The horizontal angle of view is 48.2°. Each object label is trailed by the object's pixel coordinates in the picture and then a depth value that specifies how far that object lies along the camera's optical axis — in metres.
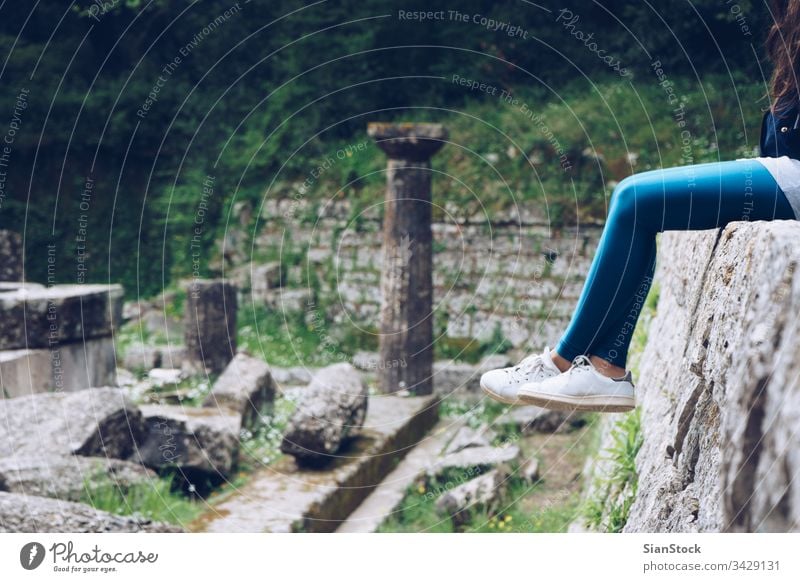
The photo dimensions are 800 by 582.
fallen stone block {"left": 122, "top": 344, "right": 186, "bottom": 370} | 9.45
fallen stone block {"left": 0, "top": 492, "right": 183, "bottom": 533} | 3.50
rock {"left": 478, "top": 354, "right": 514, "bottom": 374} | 8.80
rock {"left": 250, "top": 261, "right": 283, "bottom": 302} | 10.69
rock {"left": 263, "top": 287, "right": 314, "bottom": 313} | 10.52
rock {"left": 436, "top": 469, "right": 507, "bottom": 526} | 5.26
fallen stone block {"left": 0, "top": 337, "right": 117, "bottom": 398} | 6.43
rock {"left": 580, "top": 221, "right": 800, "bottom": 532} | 1.71
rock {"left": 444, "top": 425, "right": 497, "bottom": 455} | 6.52
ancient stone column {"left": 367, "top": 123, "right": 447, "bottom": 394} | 8.06
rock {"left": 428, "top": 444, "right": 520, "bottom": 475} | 6.00
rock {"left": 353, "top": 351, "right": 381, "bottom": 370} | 8.95
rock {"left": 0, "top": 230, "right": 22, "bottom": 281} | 8.85
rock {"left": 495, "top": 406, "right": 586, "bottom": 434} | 6.72
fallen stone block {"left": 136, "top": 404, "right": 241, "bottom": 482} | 5.55
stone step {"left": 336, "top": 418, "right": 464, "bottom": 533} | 5.36
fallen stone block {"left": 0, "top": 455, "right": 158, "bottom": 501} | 4.48
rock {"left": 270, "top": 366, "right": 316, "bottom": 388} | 8.72
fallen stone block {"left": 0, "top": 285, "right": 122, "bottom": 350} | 6.59
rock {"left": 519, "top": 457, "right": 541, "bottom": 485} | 5.60
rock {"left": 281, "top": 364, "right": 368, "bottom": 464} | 5.86
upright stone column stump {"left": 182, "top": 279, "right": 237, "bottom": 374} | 8.90
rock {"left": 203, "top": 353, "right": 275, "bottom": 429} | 6.89
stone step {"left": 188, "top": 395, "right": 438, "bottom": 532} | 4.72
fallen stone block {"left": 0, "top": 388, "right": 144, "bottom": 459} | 4.99
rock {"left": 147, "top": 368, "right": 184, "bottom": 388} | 8.72
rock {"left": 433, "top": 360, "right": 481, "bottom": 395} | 8.41
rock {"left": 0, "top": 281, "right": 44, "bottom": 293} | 7.43
